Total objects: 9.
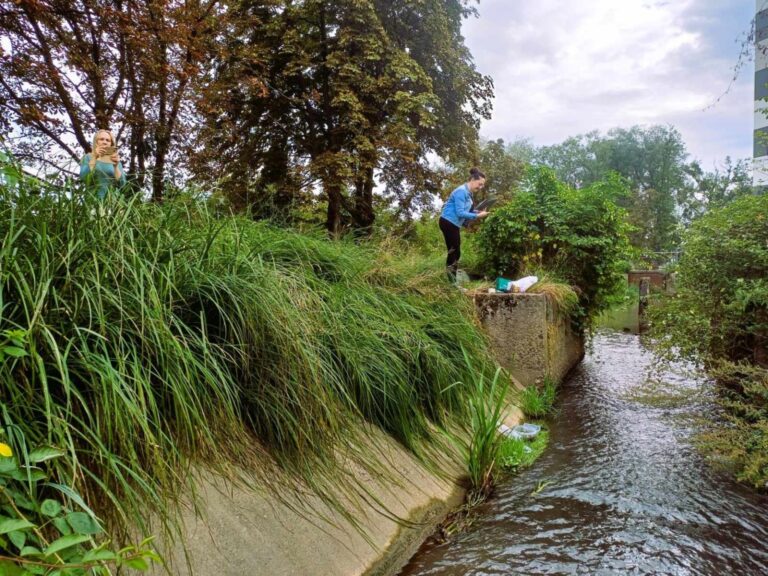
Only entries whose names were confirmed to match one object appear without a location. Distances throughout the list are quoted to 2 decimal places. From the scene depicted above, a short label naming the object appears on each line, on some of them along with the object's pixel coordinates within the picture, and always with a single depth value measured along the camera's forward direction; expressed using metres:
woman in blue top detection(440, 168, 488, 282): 5.79
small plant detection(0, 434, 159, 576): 1.00
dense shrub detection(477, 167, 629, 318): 6.59
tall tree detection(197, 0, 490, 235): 9.76
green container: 5.26
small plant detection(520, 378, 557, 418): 4.41
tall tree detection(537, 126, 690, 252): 32.75
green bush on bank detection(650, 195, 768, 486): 3.23
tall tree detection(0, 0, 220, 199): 5.65
